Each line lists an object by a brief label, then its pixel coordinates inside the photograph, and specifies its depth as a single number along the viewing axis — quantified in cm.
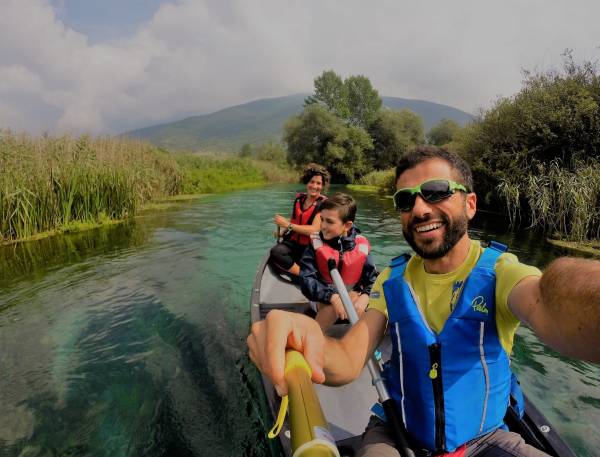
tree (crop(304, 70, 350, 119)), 4181
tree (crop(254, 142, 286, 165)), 4931
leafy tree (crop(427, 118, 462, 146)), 4403
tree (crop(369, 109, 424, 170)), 3641
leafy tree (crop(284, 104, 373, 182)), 3388
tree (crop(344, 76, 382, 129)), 4272
